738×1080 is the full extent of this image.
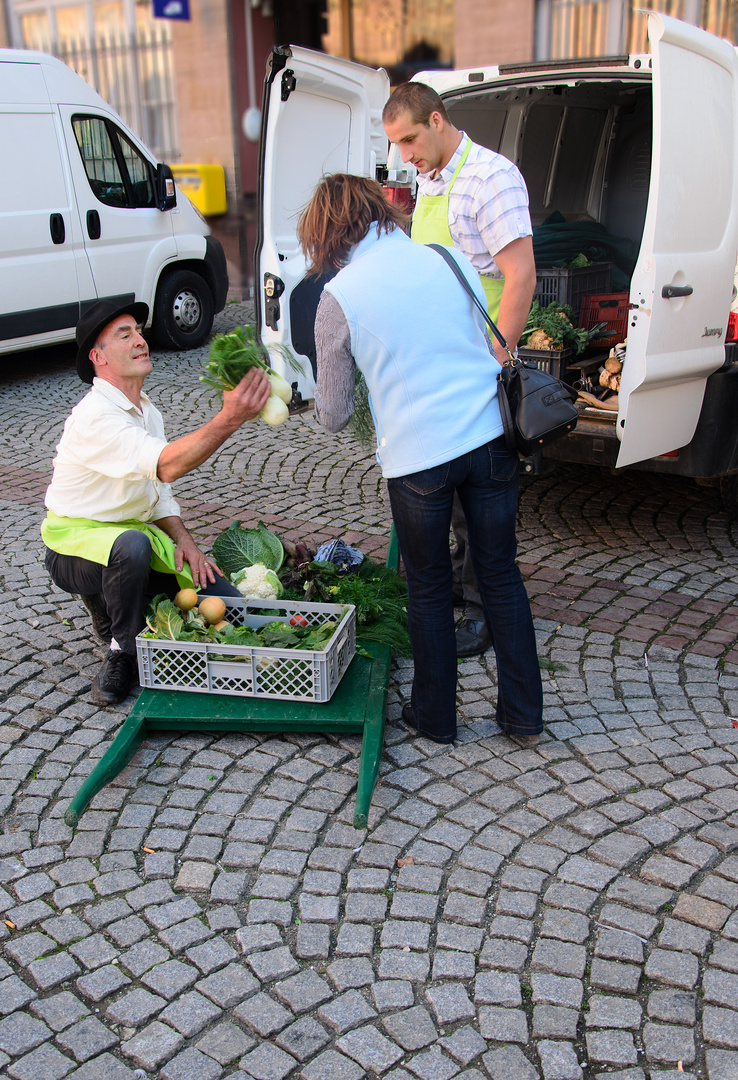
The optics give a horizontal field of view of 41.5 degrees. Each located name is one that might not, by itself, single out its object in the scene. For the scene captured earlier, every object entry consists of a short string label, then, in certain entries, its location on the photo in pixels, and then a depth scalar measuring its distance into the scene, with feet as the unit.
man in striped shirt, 11.54
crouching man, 11.54
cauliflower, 13.12
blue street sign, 58.23
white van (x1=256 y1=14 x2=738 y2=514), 13.41
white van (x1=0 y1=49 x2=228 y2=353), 26.27
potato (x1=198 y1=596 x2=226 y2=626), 12.17
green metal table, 10.80
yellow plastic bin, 57.62
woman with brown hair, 9.45
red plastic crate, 19.25
